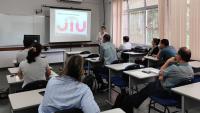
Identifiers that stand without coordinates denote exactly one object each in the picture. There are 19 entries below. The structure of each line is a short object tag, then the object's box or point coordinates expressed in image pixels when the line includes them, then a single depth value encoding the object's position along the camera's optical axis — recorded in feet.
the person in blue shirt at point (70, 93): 5.47
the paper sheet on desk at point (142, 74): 10.76
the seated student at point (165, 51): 15.59
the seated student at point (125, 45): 22.38
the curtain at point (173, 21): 17.89
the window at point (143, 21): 22.36
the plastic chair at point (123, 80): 12.35
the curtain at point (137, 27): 24.25
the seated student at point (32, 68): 9.68
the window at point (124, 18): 26.68
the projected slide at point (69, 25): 26.30
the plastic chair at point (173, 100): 8.86
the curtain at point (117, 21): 27.12
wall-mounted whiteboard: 23.68
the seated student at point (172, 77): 9.01
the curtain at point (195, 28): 16.59
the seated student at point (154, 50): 18.85
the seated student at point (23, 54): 14.42
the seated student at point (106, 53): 15.46
